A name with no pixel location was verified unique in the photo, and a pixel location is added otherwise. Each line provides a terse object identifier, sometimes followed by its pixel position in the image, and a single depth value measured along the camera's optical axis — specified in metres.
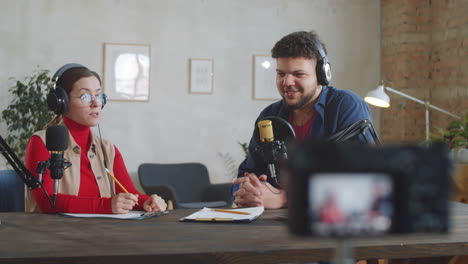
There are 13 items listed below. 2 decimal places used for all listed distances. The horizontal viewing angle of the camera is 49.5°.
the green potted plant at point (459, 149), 3.26
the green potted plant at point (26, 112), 4.65
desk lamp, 4.17
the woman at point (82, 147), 2.02
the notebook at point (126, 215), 1.70
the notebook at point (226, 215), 1.63
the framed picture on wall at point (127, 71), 5.13
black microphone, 1.64
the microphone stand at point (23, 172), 1.58
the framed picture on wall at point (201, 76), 5.31
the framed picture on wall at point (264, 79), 5.46
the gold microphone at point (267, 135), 1.61
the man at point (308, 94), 2.17
